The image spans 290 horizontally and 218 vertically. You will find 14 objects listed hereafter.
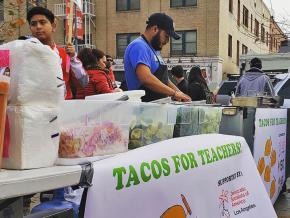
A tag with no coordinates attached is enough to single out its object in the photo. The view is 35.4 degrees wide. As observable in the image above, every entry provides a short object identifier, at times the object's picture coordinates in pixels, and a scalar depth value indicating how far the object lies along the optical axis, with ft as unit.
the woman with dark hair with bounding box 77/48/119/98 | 15.98
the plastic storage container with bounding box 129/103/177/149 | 7.90
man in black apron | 12.24
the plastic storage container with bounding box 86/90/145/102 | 7.54
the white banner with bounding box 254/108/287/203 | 14.30
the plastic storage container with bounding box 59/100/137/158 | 6.28
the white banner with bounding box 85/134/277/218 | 6.20
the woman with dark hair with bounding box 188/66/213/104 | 22.35
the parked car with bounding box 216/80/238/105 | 37.19
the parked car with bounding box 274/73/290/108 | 25.93
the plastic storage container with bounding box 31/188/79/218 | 6.70
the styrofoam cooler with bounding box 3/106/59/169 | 5.54
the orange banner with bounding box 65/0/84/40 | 42.83
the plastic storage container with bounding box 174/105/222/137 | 9.83
